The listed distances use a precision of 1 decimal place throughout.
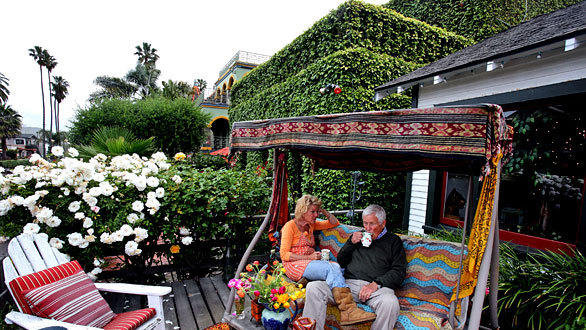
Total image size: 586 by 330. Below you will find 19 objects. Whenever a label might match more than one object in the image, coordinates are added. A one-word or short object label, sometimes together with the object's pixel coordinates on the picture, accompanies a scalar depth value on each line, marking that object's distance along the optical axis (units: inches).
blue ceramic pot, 93.2
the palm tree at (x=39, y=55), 1499.8
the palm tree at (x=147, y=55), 1492.9
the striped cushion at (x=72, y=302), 83.0
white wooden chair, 92.8
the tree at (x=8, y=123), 1663.6
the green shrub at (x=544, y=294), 100.6
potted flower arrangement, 93.0
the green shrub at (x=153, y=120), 494.9
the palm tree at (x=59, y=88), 1707.7
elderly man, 100.0
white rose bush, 122.7
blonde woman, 106.0
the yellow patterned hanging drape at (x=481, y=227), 81.0
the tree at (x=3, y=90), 1592.0
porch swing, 71.8
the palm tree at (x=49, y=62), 1536.7
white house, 153.6
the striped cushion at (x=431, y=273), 110.6
